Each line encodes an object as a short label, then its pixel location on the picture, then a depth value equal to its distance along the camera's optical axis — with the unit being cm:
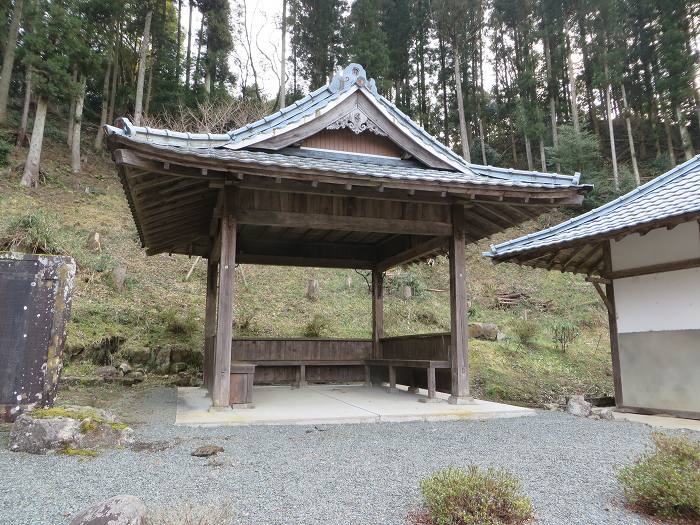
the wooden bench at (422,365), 743
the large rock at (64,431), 411
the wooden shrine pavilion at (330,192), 602
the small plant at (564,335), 1462
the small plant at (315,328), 1259
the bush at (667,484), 273
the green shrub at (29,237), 1049
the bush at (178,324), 1216
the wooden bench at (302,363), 967
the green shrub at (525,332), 1420
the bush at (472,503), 251
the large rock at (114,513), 226
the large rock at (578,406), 709
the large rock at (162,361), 1076
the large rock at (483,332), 1475
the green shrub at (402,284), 1833
